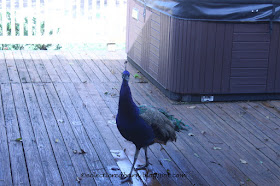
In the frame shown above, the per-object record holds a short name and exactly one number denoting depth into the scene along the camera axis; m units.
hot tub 6.55
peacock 4.15
